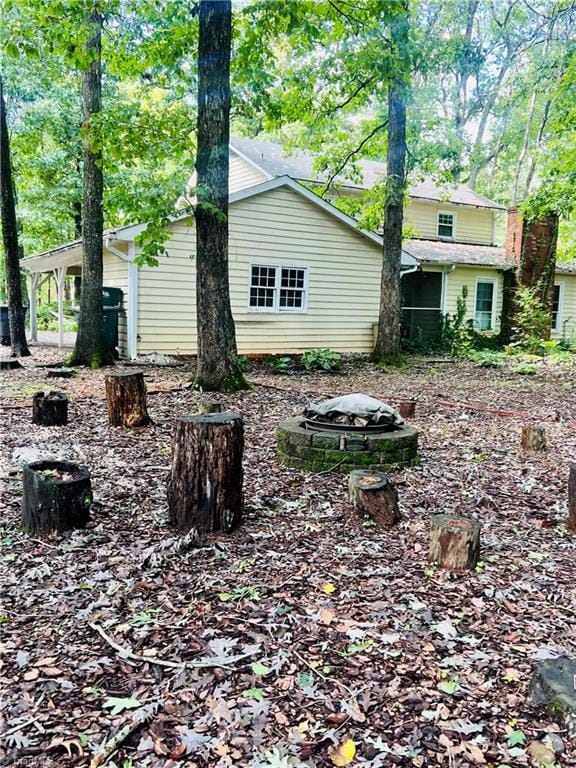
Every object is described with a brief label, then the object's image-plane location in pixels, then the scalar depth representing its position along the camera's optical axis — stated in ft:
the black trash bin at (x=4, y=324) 55.77
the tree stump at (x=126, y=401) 20.97
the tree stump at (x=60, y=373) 32.24
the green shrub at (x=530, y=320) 59.47
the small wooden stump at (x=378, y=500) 13.05
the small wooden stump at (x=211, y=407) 19.54
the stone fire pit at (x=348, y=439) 16.67
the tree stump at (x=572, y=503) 12.96
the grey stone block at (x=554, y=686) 6.95
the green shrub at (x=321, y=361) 42.34
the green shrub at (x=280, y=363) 41.42
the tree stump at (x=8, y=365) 35.83
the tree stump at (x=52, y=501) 11.87
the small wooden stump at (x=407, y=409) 24.52
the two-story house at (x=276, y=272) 42.11
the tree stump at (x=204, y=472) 11.98
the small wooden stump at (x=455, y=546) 10.86
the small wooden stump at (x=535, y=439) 19.71
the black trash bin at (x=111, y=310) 42.34
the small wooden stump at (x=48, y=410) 21.09
